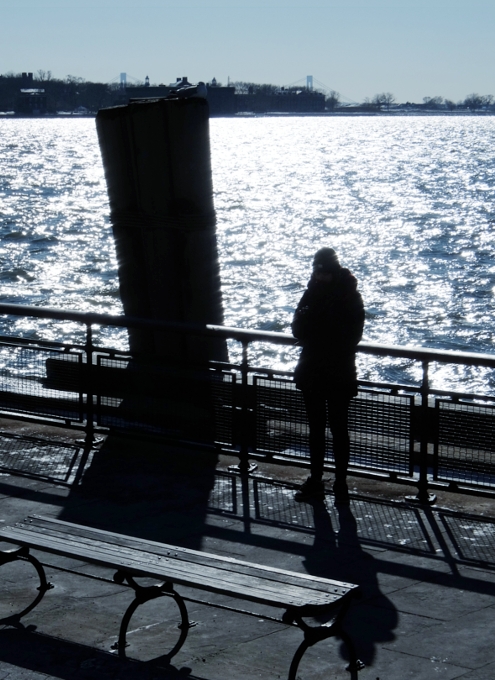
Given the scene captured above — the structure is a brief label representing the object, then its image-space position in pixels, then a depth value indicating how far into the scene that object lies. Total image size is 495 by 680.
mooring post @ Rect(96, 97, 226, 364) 8.65
